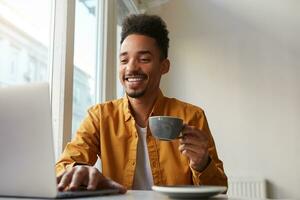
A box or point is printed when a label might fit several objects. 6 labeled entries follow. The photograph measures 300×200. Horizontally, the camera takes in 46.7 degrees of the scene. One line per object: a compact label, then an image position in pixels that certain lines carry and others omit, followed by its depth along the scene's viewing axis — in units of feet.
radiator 9.96
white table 2.41
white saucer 2.18
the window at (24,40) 4.79
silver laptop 2.23
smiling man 4.29
